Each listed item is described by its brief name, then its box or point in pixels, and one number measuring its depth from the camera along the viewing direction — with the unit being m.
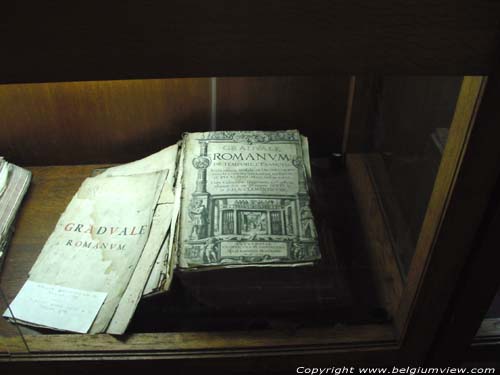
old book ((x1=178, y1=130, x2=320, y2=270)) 0.79
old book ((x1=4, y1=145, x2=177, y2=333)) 0.80
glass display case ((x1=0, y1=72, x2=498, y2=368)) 0.68
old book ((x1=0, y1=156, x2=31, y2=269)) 0.93
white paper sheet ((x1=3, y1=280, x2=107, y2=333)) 0.79
